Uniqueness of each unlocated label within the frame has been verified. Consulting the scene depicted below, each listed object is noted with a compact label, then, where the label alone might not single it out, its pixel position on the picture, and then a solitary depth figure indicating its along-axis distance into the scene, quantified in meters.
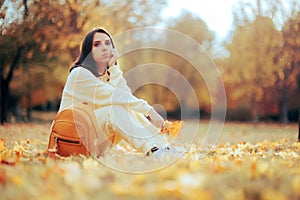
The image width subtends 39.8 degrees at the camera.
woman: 3.56
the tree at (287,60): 13.09
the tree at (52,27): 10.88
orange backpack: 3.55
